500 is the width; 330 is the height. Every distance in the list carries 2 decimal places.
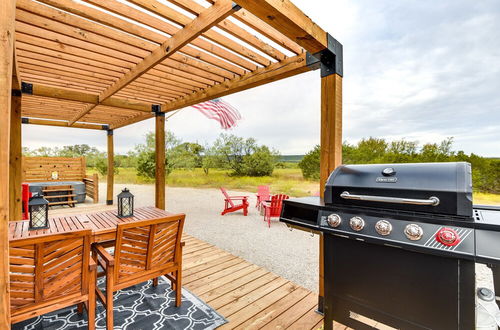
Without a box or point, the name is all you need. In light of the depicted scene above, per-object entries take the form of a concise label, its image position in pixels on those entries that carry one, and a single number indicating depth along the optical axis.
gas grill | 1.11
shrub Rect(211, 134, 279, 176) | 12.80
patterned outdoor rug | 1.89
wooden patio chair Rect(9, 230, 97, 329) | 1.35
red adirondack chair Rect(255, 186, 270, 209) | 6.93
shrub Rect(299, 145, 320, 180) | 9.88
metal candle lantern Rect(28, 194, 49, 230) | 1.96
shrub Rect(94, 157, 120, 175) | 13.35
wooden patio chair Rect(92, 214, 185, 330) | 1.72
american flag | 5.69
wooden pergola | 1.51
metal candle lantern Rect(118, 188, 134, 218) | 2.48
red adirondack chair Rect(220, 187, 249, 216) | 6.34
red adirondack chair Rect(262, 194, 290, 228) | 5.43
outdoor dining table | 1.95
